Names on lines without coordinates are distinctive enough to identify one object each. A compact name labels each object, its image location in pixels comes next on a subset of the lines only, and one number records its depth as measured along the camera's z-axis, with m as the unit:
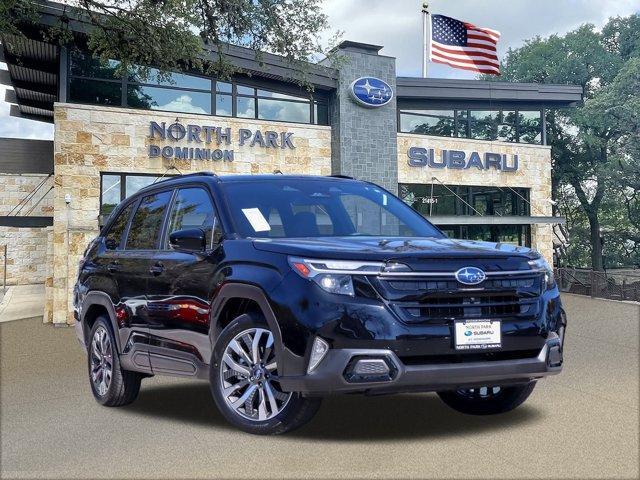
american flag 24.83
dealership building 17.94
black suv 4.37
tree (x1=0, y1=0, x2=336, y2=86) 14.46
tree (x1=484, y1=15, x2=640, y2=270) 34.66
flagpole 25.47
